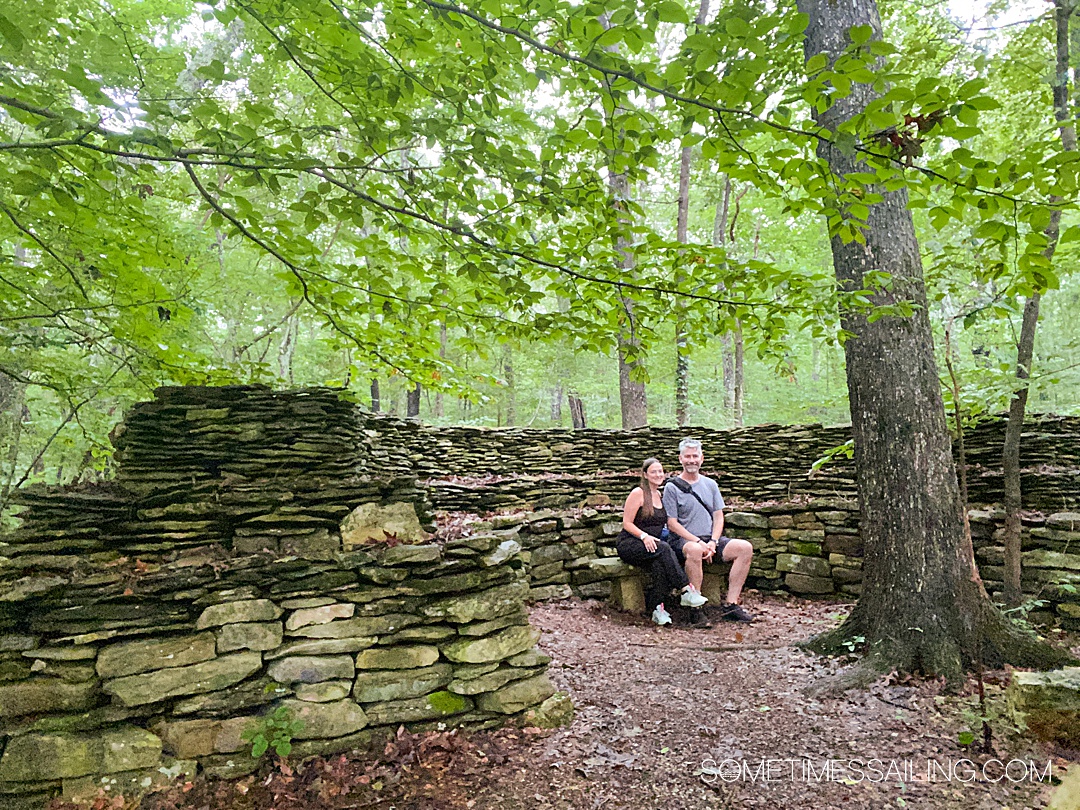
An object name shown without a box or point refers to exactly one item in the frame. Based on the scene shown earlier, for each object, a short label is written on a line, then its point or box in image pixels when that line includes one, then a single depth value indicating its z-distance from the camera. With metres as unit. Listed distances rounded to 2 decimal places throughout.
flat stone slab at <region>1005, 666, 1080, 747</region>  2.48
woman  4.87
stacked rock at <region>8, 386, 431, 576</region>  2.99
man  4.93
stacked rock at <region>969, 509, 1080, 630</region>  4.04
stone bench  5.18
